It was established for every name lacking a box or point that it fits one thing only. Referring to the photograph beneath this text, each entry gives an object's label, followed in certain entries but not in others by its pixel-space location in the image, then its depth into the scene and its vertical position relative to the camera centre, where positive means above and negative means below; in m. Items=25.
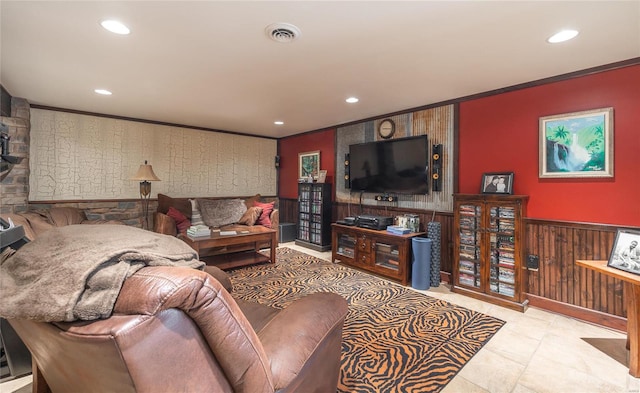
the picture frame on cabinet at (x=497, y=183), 3.03 +0.16
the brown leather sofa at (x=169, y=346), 0.69 -0.42
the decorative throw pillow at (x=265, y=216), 4.85 -0.34
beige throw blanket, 0.72 -0.22
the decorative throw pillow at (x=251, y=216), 4.86 -0.34
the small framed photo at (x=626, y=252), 2.00 -0.39
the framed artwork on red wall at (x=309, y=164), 5.59 +0.67
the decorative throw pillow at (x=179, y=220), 4.32 -0.37
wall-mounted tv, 3.81 +0.46
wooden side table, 1.84 -0.77
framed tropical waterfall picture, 2.52 +0.50
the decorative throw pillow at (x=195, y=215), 4.58 -0.31
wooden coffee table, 3.70 -0.81
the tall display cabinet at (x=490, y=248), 2.83 -0.54
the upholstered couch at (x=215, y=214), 4.36 -0.31
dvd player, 3.88 -0.35
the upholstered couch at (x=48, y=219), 2.61 -0.27
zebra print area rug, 1.83 -1.12
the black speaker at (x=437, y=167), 3.68 +0.39
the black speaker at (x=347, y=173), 4.79 +0.40
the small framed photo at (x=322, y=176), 5.29 +0.38
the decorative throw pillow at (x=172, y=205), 4.70 -0.15
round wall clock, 4.21 +1.03
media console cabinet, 3.49 -0.73
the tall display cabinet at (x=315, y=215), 5.14 -0.35
